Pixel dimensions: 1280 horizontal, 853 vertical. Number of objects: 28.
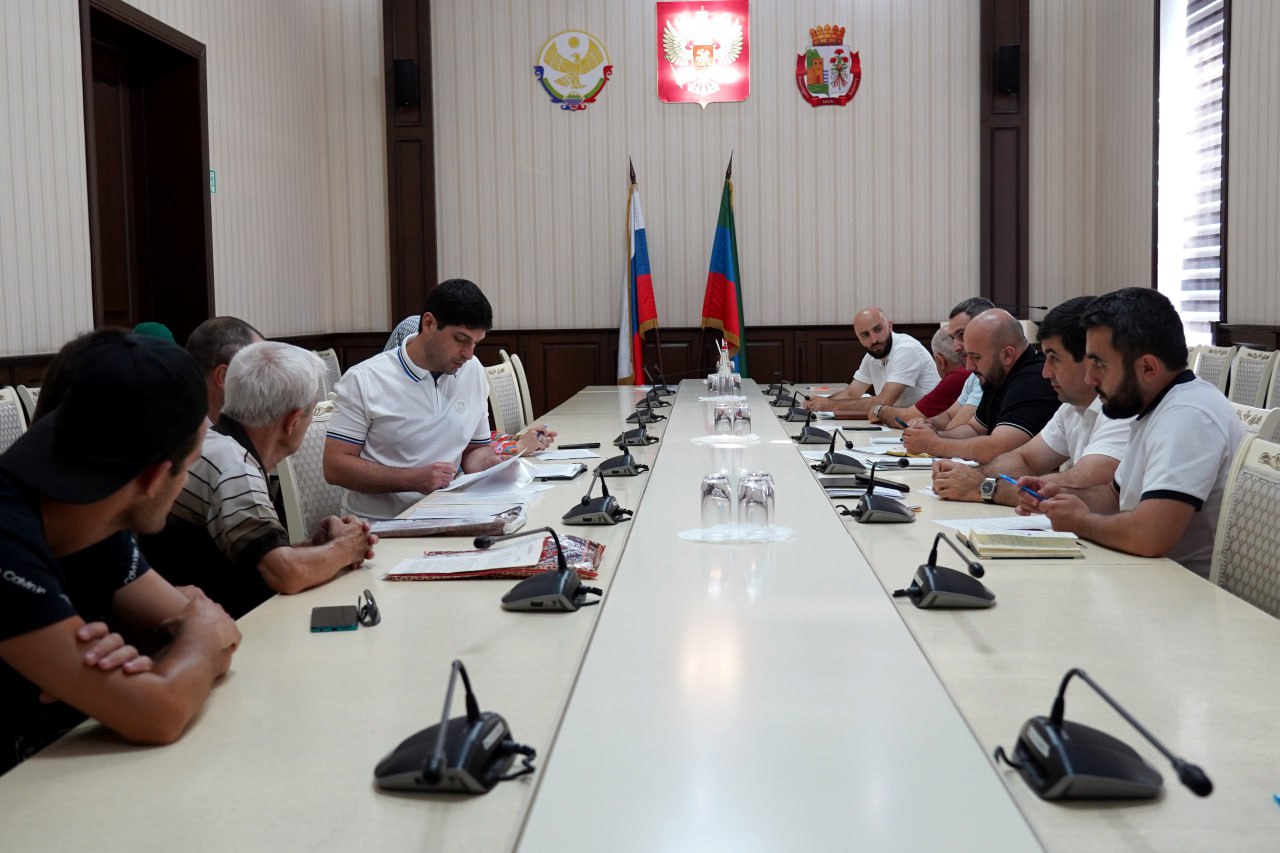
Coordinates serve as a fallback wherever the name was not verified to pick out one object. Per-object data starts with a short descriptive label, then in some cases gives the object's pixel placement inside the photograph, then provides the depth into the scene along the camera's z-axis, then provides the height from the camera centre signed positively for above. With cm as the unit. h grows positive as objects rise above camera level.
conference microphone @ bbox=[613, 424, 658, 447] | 424 -46
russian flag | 876 +4
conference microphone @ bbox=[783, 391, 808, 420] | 522 -47
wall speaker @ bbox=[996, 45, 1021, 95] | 855 +168
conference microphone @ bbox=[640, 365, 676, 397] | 688 -47
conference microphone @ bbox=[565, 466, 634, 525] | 276 -47
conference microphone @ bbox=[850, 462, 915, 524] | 273 -47
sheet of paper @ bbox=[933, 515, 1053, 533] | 264 -49
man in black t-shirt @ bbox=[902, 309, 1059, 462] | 403 -33
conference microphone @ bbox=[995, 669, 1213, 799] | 121 -47
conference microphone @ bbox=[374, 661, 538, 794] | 126 -47
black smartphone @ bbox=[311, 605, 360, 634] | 192 -49
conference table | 117 -50
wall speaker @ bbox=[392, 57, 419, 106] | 874 +170
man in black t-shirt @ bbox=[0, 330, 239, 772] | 133 -22
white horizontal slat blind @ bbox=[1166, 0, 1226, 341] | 696 +78
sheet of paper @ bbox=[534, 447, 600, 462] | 399 -49
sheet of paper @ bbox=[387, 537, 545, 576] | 228 -49
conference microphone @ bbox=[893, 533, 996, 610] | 197 -47
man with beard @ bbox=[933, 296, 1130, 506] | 306 -36
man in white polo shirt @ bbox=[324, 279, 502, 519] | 361 -32
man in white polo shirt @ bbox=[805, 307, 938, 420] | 625 -32
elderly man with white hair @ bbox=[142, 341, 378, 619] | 217 -36
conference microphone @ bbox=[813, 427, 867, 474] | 344 -46
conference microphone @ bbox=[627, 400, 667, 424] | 522 -47
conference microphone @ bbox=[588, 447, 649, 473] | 350 -46
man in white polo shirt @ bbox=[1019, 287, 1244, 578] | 247 -29
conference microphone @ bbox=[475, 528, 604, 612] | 199 -47
